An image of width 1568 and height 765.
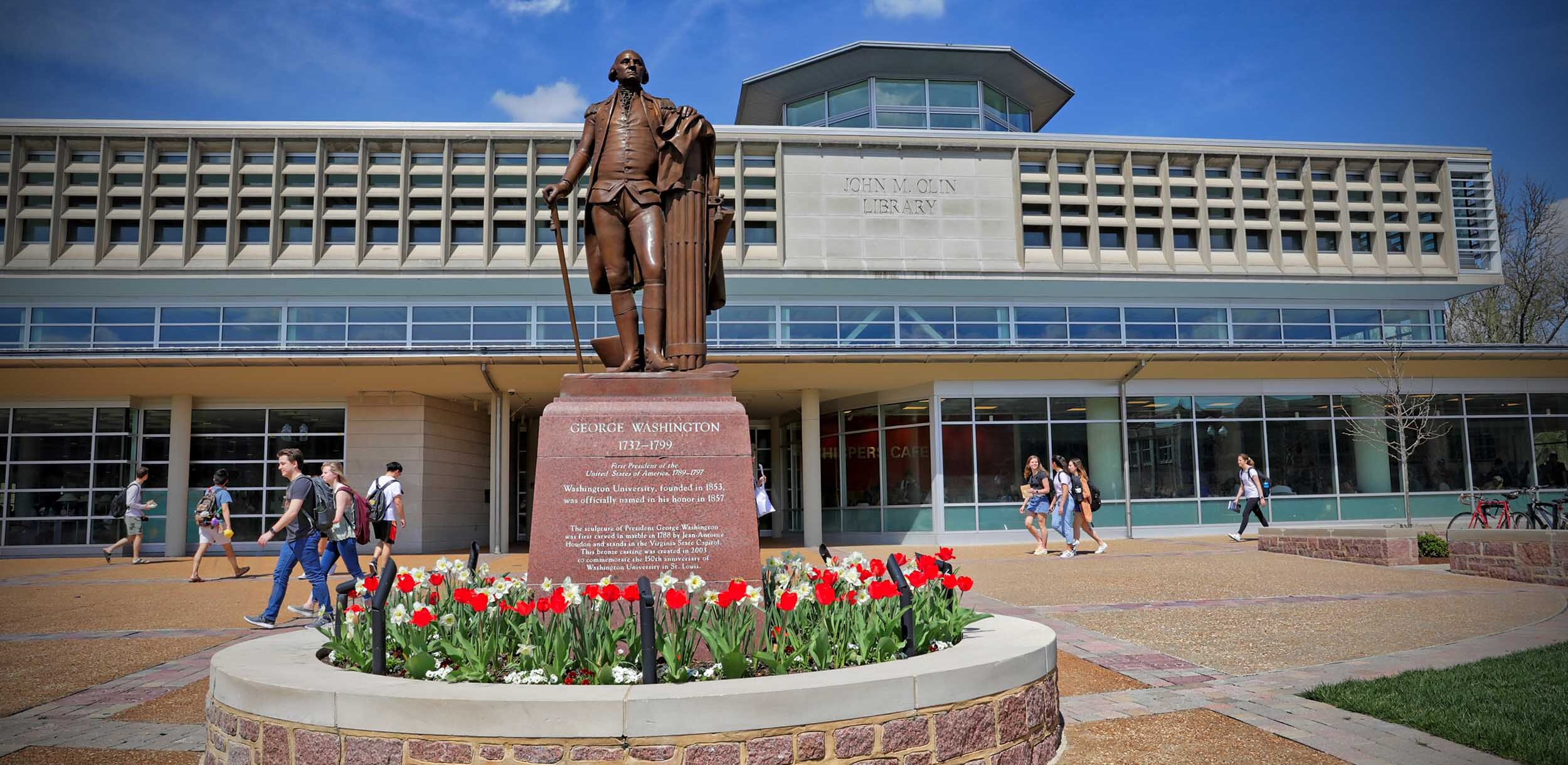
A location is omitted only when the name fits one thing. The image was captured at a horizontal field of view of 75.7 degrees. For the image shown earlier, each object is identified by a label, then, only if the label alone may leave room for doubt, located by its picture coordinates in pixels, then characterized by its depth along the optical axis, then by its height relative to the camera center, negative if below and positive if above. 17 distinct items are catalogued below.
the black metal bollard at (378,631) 4.45 -0.67
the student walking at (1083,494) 16.78 -0.45
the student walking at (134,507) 17.44 -0.40
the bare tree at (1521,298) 31.05 +5.27
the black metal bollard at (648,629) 4.21 -0.64
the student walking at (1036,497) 17.05 -0.50
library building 21.48 +4.21
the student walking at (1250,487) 18.55 -0.43
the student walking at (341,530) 10.28 -0.51
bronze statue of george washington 6.46 +1.66
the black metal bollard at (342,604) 5.12 -0.64
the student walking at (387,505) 12.57 -0.32
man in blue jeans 9.56 -0.61
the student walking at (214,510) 15.13 -0.42
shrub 14.42 -1.22
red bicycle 18.50 -1.06
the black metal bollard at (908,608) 4.79 -0.65
